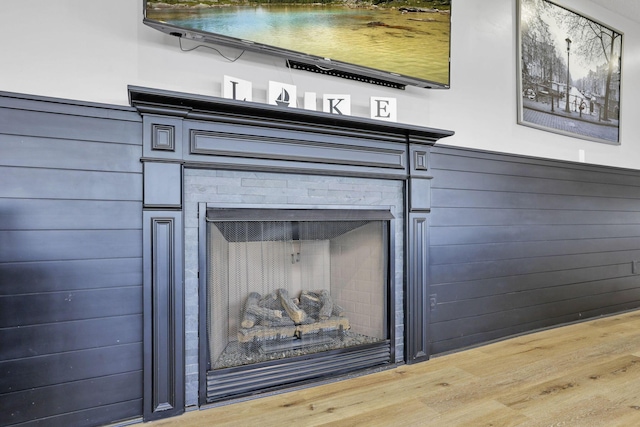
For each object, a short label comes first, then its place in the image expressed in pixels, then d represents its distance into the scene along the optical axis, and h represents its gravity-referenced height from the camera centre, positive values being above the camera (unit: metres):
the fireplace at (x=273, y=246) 1.76 -0.15
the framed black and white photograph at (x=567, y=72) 3.11 +1.27
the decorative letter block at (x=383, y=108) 2.32 +0.66
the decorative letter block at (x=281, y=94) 1.99 +0.65
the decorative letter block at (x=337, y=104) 2.17 +0.65
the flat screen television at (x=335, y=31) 1.80 +1.00
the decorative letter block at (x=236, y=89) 1.89 +0.65
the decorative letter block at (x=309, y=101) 2.12 +0.65
